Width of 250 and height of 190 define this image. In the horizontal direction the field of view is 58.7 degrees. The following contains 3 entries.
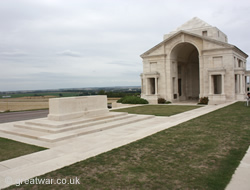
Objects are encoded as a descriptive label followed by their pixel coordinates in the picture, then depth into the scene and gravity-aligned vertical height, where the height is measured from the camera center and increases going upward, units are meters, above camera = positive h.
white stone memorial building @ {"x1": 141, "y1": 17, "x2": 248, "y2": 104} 27.92 +3.01
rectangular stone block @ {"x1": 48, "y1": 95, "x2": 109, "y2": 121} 13.70 -1.12
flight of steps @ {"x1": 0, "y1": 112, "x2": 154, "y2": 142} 11.02 -2.11
